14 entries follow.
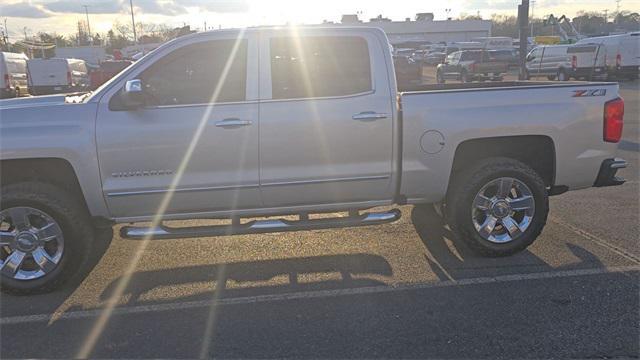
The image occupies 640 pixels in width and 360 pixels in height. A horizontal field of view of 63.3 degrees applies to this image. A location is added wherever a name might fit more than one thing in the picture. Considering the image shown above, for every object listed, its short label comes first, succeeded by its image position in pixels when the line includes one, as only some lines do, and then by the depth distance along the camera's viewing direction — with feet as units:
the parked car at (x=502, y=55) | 99.09
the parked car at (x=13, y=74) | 68.49
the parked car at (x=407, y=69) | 63.37
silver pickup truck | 13.65
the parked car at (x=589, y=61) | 86.58
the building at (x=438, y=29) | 339.36
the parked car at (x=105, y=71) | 59.90
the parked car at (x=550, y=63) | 90.58
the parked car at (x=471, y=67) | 92.99
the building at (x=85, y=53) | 206.00
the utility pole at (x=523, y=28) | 34.47
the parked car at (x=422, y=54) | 184.65
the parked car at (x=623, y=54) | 85.66
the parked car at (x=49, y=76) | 78.28
